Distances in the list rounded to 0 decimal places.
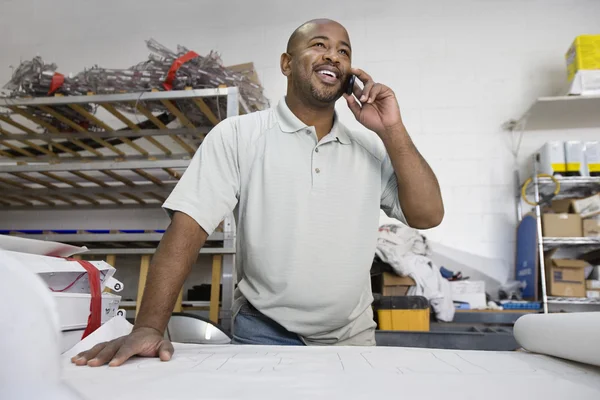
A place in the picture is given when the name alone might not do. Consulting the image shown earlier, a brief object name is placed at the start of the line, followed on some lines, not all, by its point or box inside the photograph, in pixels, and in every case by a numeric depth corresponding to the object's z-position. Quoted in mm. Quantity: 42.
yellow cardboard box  3365
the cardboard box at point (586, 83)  3346
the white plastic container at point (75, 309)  982
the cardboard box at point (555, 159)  3396
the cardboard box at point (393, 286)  2857
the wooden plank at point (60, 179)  3257
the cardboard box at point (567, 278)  3273
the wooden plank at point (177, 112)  2832
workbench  559
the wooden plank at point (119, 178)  3184
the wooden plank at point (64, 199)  3738
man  1199
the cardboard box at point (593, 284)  3287
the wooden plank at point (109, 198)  3748
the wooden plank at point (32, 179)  3168
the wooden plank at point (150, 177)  3195
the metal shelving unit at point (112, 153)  2734
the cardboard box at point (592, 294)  3271
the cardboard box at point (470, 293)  3230
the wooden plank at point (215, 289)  2808
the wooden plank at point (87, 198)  3725
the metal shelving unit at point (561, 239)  3277
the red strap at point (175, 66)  2717
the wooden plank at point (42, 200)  3713
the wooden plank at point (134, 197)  3695
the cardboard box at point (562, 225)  3332
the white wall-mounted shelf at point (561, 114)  3365
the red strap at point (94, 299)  1072
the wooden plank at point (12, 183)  3383
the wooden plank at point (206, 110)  2800
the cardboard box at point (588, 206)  3312
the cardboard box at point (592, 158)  3404
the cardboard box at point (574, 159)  3387
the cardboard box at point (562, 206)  3502
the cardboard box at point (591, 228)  3291
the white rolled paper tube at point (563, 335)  735
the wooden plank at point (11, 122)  3127
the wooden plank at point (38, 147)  3325
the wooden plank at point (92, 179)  3201
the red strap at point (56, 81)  2834
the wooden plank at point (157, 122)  2926
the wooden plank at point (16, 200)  3787
